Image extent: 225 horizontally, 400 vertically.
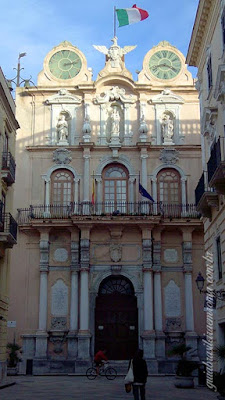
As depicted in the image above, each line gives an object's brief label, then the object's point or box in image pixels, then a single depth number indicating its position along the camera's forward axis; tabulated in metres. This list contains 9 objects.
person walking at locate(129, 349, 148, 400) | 13.91
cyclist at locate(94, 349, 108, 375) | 25.15
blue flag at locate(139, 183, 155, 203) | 29.60
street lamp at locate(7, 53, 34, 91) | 33.25
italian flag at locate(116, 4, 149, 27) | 30.86
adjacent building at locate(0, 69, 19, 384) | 22.84
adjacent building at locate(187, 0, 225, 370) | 17.69
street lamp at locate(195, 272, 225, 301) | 17.55
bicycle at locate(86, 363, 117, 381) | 25.42
